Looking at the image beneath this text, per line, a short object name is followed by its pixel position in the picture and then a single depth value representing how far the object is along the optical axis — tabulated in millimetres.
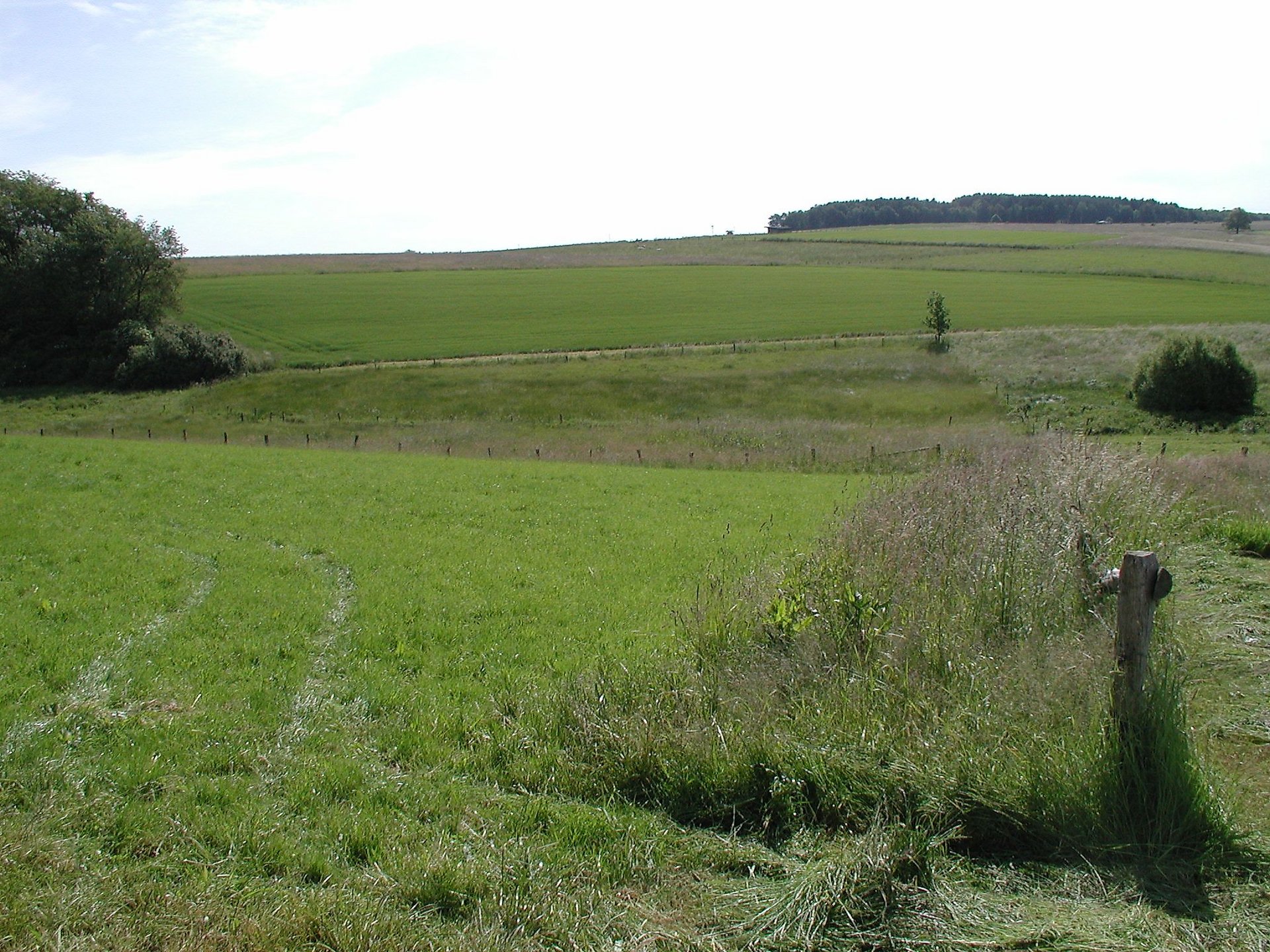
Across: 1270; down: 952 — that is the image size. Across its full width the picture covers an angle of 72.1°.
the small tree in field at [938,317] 63594
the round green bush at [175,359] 57750
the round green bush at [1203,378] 46219
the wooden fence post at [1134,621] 5125
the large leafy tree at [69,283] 60156
